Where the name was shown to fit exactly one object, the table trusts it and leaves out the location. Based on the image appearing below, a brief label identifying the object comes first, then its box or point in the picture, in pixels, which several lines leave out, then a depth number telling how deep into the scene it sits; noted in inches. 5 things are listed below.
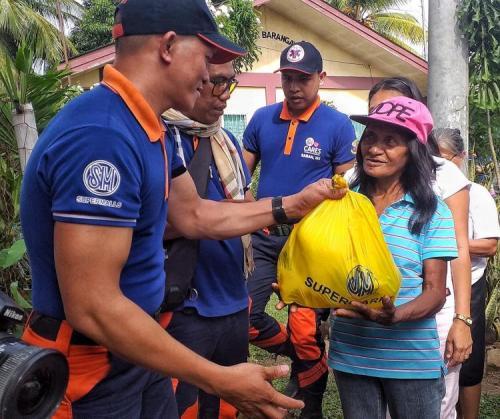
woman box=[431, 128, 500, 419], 142.2
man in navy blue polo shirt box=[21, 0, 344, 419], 60.7
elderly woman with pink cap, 96.9
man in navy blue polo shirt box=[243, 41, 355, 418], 164.9
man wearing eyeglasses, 107.5
